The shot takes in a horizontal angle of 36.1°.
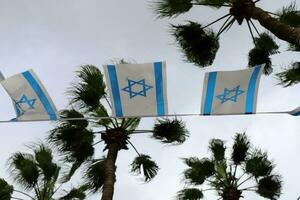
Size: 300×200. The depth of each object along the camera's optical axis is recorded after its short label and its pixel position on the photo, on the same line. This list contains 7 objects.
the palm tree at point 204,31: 11.89
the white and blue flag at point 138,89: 8.78
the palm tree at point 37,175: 14.68
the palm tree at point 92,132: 12.59
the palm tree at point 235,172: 15.98
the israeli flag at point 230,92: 8.78
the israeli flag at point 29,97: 8.70
